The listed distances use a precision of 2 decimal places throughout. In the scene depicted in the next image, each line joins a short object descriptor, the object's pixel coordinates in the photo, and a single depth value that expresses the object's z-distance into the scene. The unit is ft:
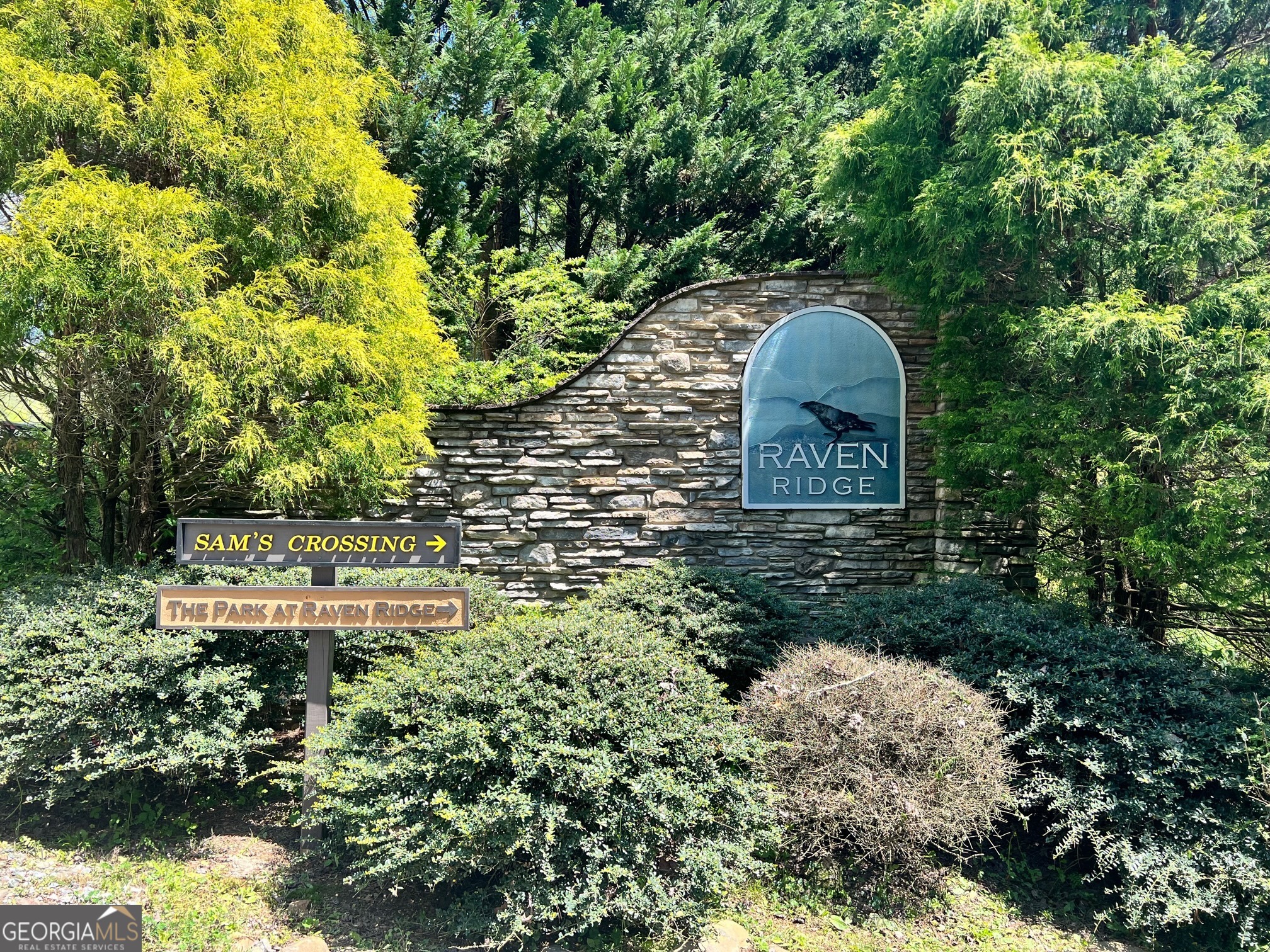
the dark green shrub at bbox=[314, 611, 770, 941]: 9.03
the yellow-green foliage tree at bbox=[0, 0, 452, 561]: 12.78
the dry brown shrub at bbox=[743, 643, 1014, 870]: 10.25
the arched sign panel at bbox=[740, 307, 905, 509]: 19.43
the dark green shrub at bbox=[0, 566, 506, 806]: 11.09
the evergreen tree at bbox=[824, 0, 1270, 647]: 12.92
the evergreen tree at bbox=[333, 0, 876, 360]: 27.09
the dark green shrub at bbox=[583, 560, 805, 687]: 14.79
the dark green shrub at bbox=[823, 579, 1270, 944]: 9.84
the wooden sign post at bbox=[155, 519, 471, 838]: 10.92
